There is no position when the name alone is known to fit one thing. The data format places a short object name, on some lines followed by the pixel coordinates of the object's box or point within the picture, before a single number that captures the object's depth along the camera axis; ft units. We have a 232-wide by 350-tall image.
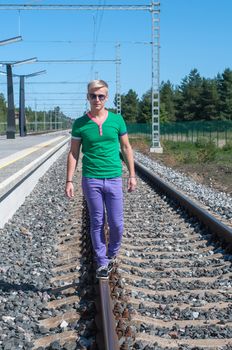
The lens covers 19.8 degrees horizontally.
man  18.29
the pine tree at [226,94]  362.53
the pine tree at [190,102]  386.32
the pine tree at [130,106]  460.96
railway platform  38.34
